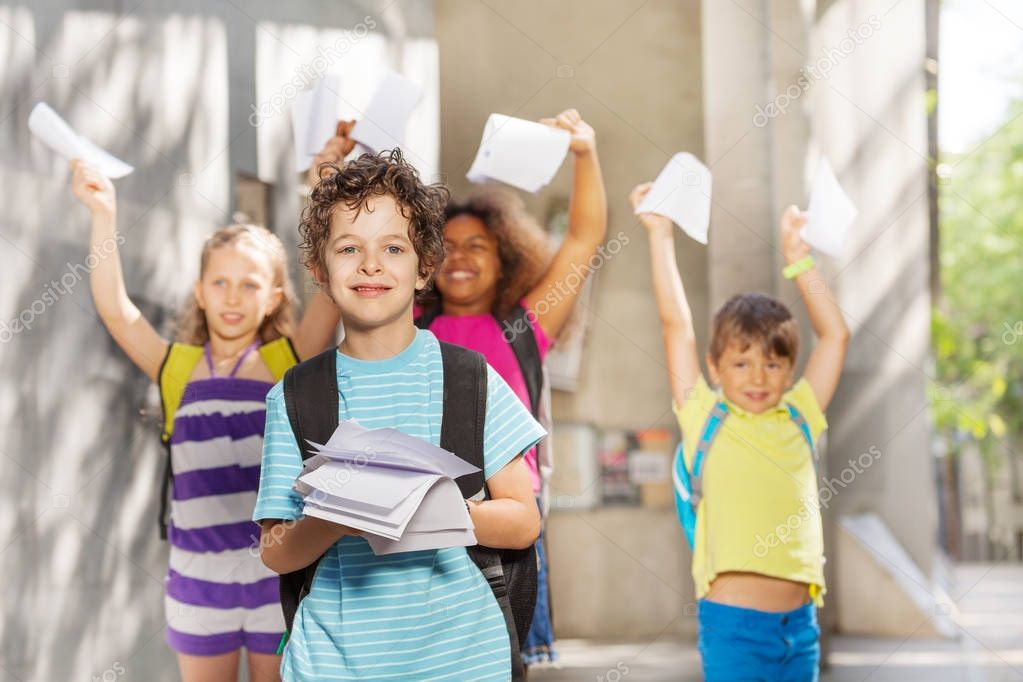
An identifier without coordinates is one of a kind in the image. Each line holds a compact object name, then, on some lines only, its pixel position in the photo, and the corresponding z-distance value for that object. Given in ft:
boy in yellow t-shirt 9.84
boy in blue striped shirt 6.36
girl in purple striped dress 9.78
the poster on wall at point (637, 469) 13.99
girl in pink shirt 10.64
